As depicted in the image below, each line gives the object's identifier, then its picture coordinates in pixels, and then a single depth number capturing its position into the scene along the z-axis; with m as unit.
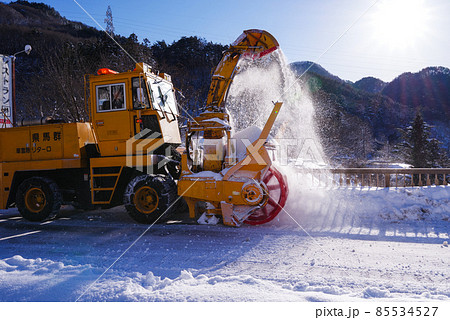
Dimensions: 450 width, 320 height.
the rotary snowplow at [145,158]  6.33
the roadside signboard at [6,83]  13.72
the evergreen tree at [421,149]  26.98
